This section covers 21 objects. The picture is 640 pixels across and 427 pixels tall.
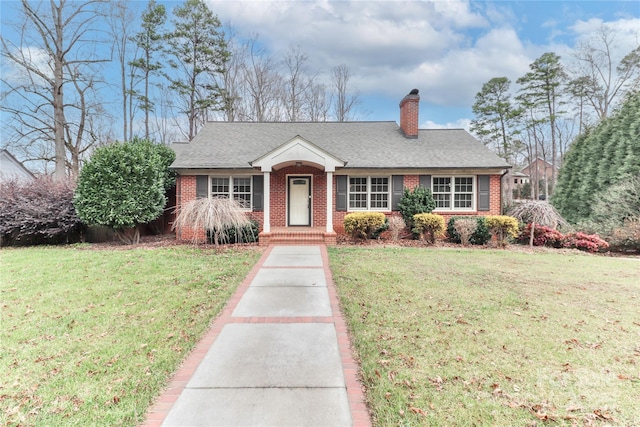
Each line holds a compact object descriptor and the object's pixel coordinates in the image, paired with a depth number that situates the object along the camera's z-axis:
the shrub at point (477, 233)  11.09
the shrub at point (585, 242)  10.83
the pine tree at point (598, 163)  12.95
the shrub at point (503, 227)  10.83
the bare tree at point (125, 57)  20.14
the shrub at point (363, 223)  11.06
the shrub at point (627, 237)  10.39
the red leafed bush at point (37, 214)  10.93
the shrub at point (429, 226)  11.12
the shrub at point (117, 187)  10.61
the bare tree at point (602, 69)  22.92
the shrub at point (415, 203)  12.09
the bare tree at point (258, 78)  24.31
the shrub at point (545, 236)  11.37
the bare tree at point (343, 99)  25.21
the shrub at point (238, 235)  10.80
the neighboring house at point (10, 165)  20.11
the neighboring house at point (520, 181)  39.00
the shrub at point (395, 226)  11.26
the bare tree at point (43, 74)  16.14
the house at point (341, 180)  12.19
